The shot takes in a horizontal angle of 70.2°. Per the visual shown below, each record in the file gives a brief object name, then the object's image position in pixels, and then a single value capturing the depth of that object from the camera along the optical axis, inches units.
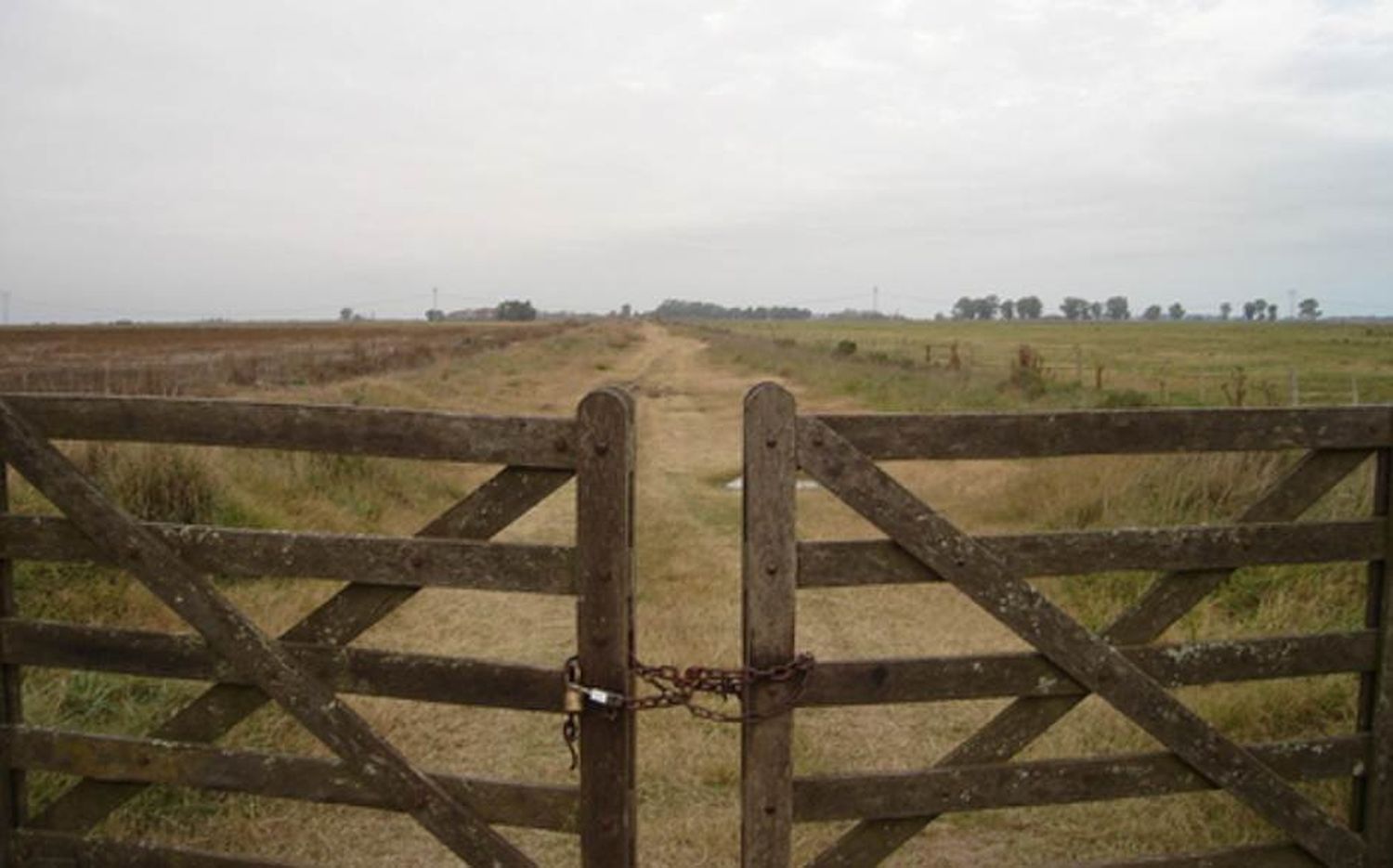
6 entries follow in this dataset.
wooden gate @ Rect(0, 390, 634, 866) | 120.0
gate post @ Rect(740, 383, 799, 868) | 118.2
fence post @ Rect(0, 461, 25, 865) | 136.7
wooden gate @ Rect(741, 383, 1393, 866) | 120.3
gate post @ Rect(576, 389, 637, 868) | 117.1
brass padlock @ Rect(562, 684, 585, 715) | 119.0
